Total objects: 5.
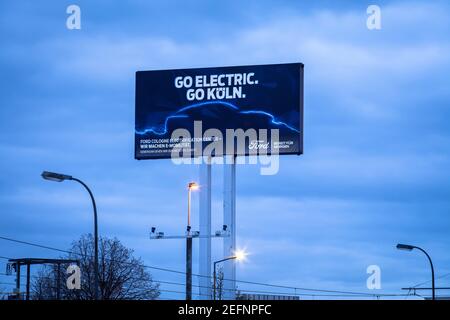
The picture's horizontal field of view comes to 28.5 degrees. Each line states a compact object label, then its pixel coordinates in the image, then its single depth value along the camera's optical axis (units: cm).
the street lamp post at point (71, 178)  3927
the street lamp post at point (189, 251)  6456
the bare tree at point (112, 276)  7756
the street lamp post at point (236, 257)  7162
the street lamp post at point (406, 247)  6329
